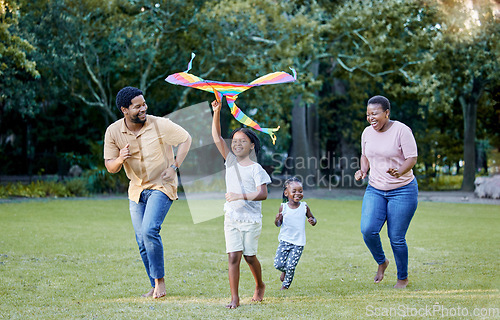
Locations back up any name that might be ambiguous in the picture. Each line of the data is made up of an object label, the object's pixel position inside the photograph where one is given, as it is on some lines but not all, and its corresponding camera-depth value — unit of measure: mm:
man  6168
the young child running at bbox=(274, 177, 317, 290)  6961
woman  6676
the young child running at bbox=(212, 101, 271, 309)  5812
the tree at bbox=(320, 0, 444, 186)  22844
